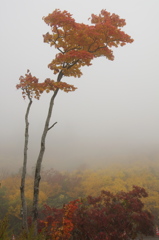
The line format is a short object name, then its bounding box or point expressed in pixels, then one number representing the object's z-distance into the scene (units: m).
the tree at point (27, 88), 7.84
